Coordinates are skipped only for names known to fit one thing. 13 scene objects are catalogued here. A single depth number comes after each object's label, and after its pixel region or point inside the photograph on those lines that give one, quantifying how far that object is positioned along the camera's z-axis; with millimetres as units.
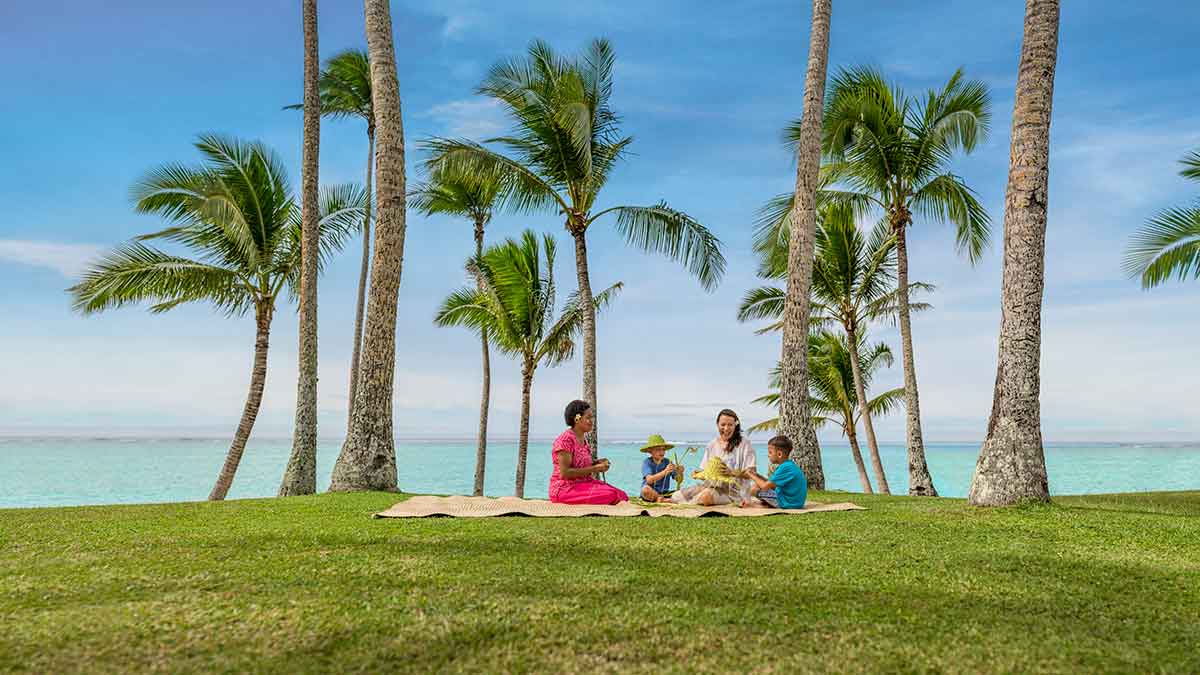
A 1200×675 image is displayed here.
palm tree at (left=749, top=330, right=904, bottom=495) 26453
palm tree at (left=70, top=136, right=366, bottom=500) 15734
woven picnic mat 8445
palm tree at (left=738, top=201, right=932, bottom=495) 22328
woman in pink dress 9344
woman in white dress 9539
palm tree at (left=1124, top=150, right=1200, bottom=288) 15172
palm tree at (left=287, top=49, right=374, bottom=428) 22766
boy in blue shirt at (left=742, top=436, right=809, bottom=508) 9438
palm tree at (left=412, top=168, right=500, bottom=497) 23969
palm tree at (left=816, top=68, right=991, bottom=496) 18562
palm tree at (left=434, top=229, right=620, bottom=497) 22141
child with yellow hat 10477
